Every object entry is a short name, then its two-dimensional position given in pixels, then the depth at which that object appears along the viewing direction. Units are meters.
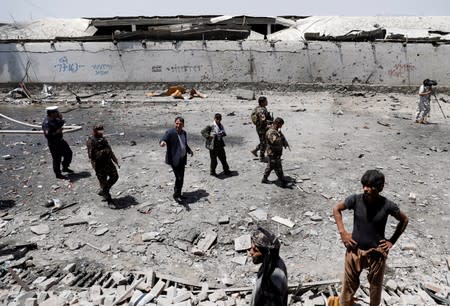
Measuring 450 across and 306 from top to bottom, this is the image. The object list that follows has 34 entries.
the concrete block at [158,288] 4.91
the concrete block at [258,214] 6.75
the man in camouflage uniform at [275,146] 7.56
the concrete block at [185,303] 4.69
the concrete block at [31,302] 4.67
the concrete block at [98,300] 4.75
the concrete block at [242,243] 5.88
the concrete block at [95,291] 4.92
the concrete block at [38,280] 5.20
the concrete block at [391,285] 4.95
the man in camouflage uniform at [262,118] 8.73
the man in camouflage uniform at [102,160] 7.02
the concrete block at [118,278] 5.17
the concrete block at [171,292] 4.86
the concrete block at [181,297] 4.80
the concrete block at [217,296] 4.82
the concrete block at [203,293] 4.84
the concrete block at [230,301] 4.72
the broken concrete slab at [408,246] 5.80
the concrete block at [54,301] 4.75
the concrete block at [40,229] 6.48
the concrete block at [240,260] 5.60
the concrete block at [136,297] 4.72
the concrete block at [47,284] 5.09
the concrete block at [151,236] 6.19
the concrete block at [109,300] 4.75
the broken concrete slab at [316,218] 6.68
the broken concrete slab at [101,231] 6.40
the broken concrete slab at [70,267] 5.50
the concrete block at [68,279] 5.21
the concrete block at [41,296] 4.83
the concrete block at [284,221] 6.55
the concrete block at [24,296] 4.80
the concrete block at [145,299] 4.73
